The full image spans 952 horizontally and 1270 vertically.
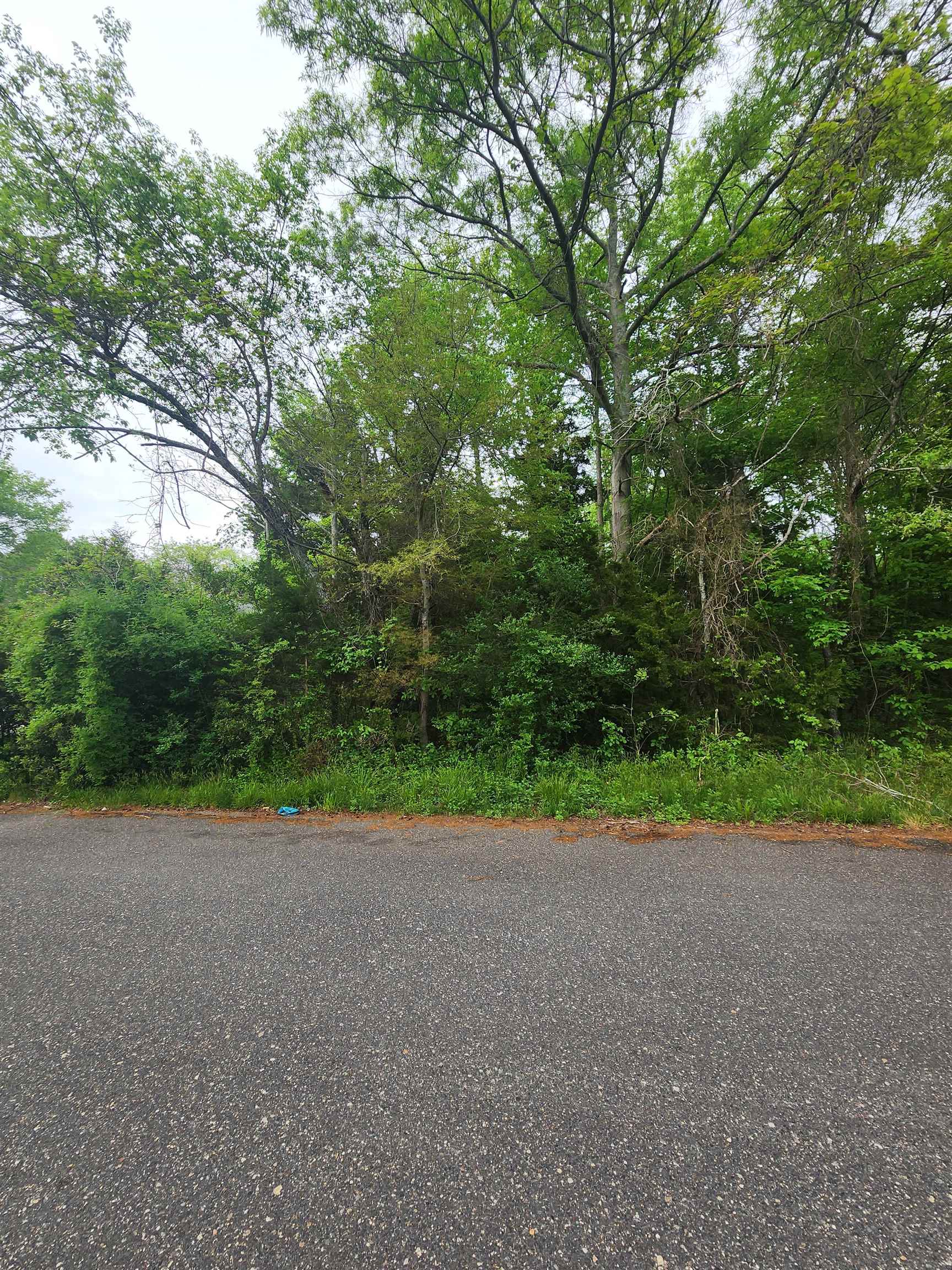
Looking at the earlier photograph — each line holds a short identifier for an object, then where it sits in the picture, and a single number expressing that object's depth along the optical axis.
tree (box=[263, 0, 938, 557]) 5.56
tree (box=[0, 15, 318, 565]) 7.72
